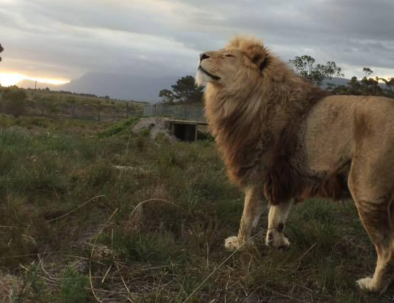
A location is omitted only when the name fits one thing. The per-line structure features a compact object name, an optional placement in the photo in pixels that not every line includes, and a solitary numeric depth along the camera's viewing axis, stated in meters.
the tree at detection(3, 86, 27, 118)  41.00
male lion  3.95
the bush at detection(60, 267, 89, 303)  3.38
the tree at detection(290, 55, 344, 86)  32.28
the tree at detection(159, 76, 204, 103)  59.16
